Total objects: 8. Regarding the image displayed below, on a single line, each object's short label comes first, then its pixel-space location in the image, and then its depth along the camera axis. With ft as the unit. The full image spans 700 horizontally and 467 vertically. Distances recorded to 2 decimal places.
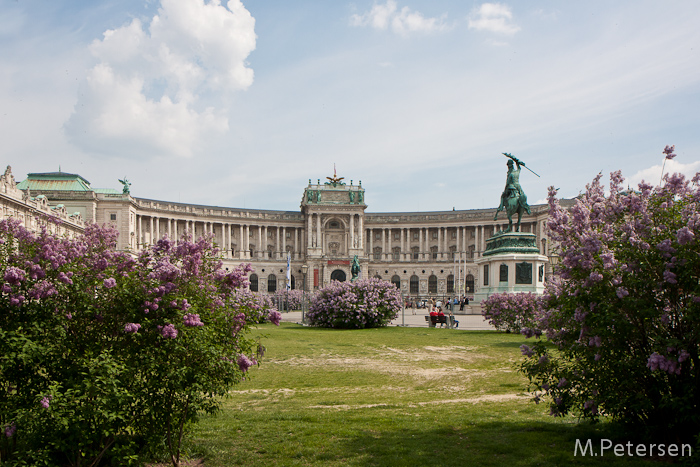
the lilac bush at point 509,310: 93.30
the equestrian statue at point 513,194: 122.21
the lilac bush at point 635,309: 22.99
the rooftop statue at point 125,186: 263.23
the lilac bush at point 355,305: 113.70
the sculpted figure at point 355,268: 177.81
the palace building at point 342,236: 306.35
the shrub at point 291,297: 227.20
